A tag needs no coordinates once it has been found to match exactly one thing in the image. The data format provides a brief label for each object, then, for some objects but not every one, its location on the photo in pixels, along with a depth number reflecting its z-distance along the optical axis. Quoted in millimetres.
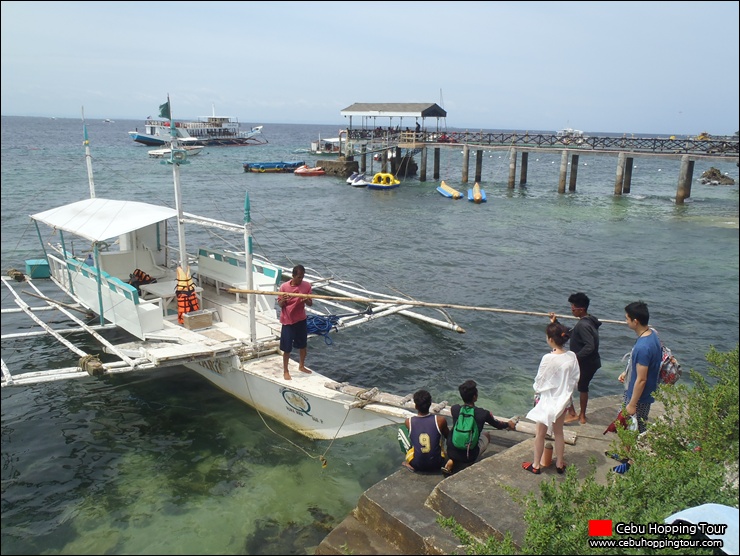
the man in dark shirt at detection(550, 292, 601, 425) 7094
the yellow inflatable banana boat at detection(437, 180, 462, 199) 39688
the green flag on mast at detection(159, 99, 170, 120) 10656
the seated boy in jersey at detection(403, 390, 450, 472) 6477
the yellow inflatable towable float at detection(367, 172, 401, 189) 42403
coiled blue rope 10359
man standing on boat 8742
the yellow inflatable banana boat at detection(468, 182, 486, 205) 37688
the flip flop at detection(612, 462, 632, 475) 6271
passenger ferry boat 80625
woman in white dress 5887
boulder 51219
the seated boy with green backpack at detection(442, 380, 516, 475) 6433
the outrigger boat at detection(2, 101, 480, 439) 8422
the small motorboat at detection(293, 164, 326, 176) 51312
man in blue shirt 6133
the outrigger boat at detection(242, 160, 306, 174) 54938
